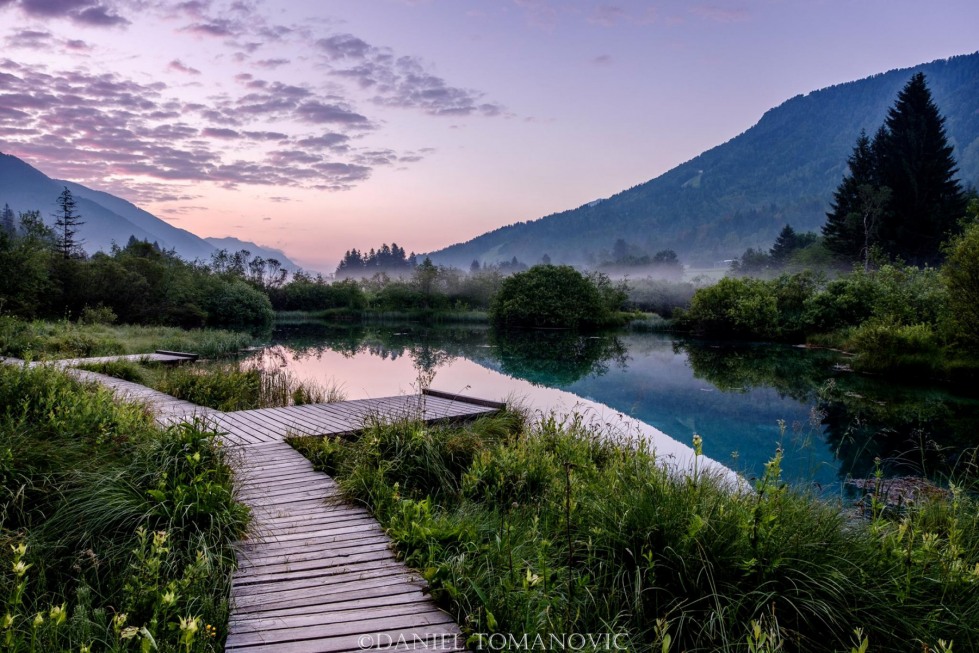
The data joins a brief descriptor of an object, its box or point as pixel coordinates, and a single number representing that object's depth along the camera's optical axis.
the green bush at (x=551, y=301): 45.28
